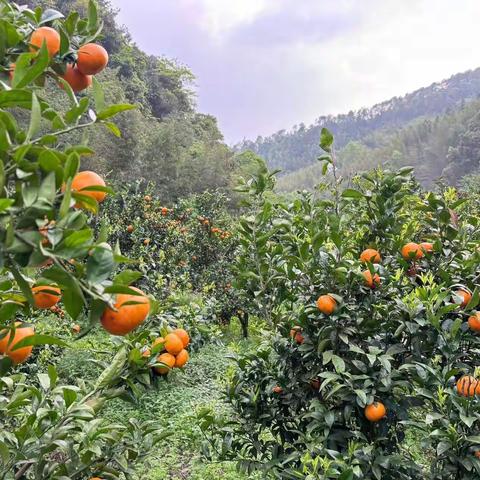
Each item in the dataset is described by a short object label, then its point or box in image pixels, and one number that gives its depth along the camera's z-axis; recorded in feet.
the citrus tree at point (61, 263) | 1.79
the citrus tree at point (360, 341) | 4.35
